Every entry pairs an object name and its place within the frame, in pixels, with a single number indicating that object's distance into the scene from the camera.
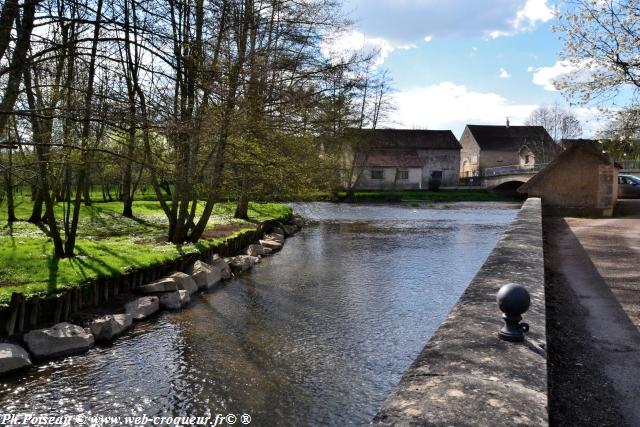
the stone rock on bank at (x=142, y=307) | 10.49
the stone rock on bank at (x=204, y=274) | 13.56
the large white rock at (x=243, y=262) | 16.17
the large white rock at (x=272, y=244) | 20.76
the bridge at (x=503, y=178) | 54.79
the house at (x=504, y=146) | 77.62
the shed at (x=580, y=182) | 20.52
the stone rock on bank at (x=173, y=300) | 11.41
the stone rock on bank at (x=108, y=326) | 9.20
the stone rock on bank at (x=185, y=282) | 12.74
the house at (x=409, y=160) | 66.00
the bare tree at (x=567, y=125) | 86.14
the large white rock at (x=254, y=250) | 18.87
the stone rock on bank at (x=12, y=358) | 7.54
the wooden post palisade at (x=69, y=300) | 8.59
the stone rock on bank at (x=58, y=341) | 8.28
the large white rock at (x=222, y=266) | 14.99
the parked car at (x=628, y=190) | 30.91
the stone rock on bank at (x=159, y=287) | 11.94
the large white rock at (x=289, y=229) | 26.06
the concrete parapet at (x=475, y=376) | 3.30
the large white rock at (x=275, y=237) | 22.64
